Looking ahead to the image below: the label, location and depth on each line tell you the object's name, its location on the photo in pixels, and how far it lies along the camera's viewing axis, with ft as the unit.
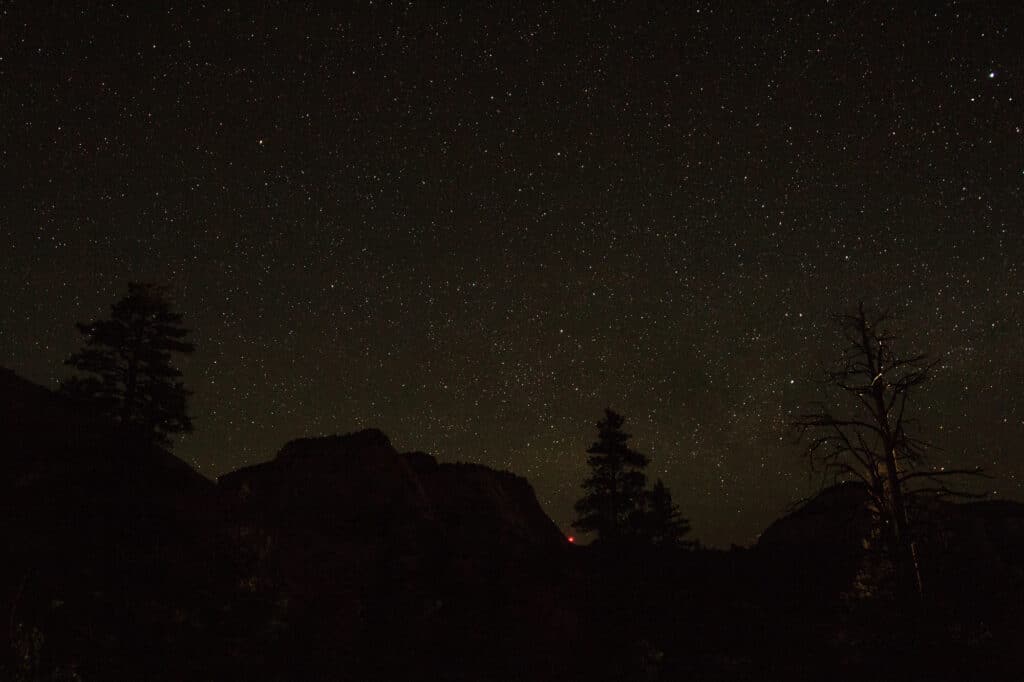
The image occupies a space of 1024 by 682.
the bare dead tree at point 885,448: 50.79
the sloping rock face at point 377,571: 57.11
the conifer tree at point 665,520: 146.75
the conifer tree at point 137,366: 90.79
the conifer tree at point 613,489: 135.33
